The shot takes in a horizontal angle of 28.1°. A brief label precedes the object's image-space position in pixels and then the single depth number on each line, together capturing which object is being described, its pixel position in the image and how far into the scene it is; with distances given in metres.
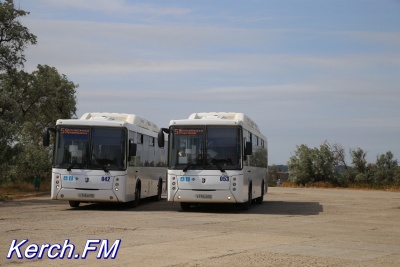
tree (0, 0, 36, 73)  38.31
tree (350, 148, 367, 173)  75.62
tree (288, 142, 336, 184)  70.75
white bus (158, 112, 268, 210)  26.08
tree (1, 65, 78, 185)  40.76
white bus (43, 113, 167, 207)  26.80
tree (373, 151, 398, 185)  73.22
